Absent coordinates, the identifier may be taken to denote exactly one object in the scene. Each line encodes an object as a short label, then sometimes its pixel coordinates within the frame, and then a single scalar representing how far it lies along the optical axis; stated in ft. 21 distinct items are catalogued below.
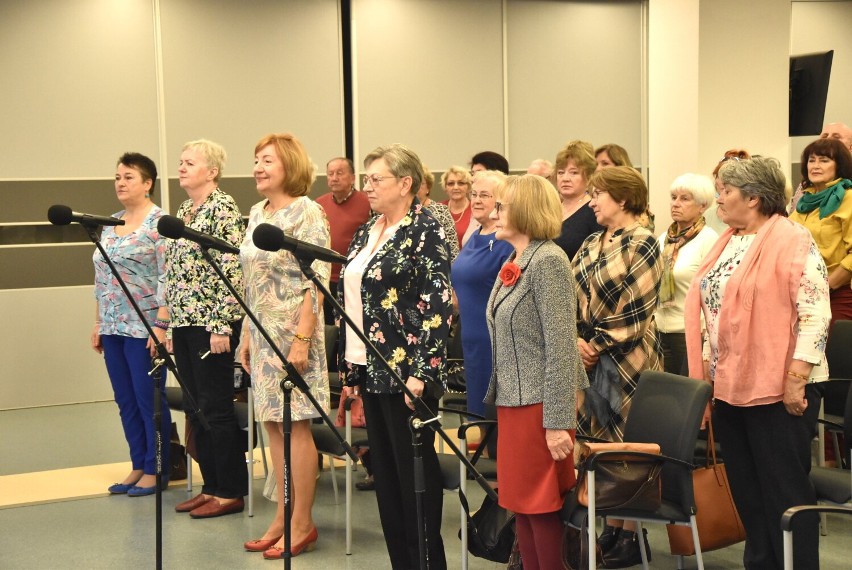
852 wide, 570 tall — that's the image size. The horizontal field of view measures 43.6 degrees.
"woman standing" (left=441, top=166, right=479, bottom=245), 23.38
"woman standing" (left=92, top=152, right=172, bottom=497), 17.65
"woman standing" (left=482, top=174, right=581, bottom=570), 10.77
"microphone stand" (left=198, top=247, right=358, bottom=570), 10.25
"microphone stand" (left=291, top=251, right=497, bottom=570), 9.03
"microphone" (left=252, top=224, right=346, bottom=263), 9.27
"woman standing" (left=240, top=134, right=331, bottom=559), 14.10
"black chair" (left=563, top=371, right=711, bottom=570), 11.09
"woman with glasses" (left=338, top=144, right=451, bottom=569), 12.14
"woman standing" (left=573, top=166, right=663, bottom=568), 12.96
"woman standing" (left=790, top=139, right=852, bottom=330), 16.80
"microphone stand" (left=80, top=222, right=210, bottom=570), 11.70
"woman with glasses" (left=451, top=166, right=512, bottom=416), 13.87
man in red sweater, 24.81
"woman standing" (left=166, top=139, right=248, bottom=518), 15.88
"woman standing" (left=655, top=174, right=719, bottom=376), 16.18
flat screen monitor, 24.16
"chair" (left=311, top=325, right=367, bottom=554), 14.66
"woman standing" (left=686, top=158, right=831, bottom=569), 11.07
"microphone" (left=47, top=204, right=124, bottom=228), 11.96
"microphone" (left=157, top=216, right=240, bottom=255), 10.52
